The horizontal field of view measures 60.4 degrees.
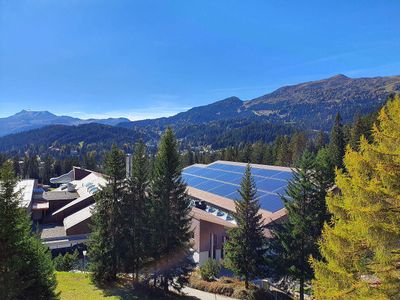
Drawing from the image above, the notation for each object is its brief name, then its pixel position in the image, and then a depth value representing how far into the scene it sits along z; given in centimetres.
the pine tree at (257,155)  9719
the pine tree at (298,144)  8494
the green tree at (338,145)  5400
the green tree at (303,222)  2345
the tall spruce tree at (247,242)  2558
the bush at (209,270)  2952
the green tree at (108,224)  2619
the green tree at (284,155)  8491
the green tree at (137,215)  2656
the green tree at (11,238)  1338
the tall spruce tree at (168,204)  2578
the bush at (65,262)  3484
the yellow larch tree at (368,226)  936
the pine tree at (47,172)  12032
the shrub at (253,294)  2533
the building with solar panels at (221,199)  3372
